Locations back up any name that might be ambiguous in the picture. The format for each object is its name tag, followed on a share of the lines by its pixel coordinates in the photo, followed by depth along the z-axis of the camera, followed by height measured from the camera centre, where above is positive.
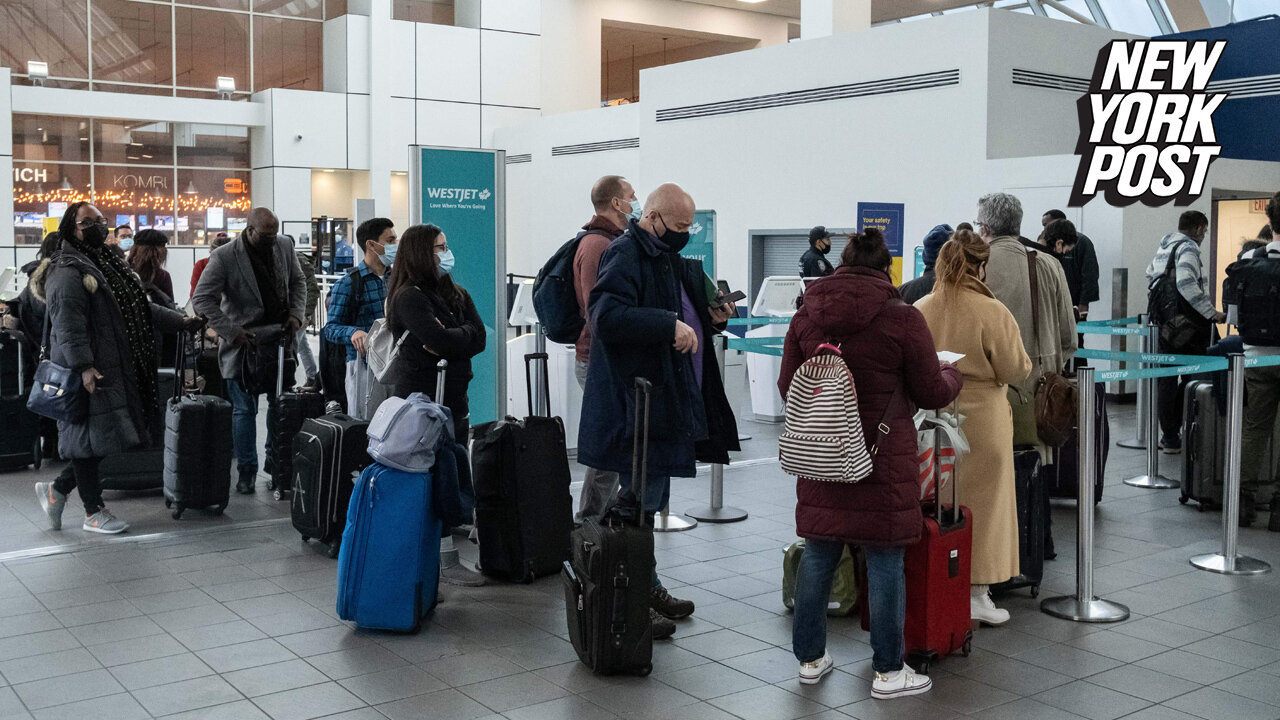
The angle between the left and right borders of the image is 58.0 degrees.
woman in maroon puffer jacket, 3.47 -0.40
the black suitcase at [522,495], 4.76 -0.85
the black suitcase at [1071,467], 6.27 -0.95
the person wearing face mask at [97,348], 5.42 -0.28
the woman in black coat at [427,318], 4.84 -0.11
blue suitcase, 4.21 -0.96
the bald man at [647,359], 3.90 -0.23
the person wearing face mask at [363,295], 5.90 -0.02
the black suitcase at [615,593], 3.71 -0.97
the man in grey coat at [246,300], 6.39 -0.05
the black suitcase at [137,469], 6.51 -1.01
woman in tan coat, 4.13 -0.35
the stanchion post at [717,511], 6.12 -1.18
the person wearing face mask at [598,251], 4.52 +0.17
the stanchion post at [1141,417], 8.01 -0.88
